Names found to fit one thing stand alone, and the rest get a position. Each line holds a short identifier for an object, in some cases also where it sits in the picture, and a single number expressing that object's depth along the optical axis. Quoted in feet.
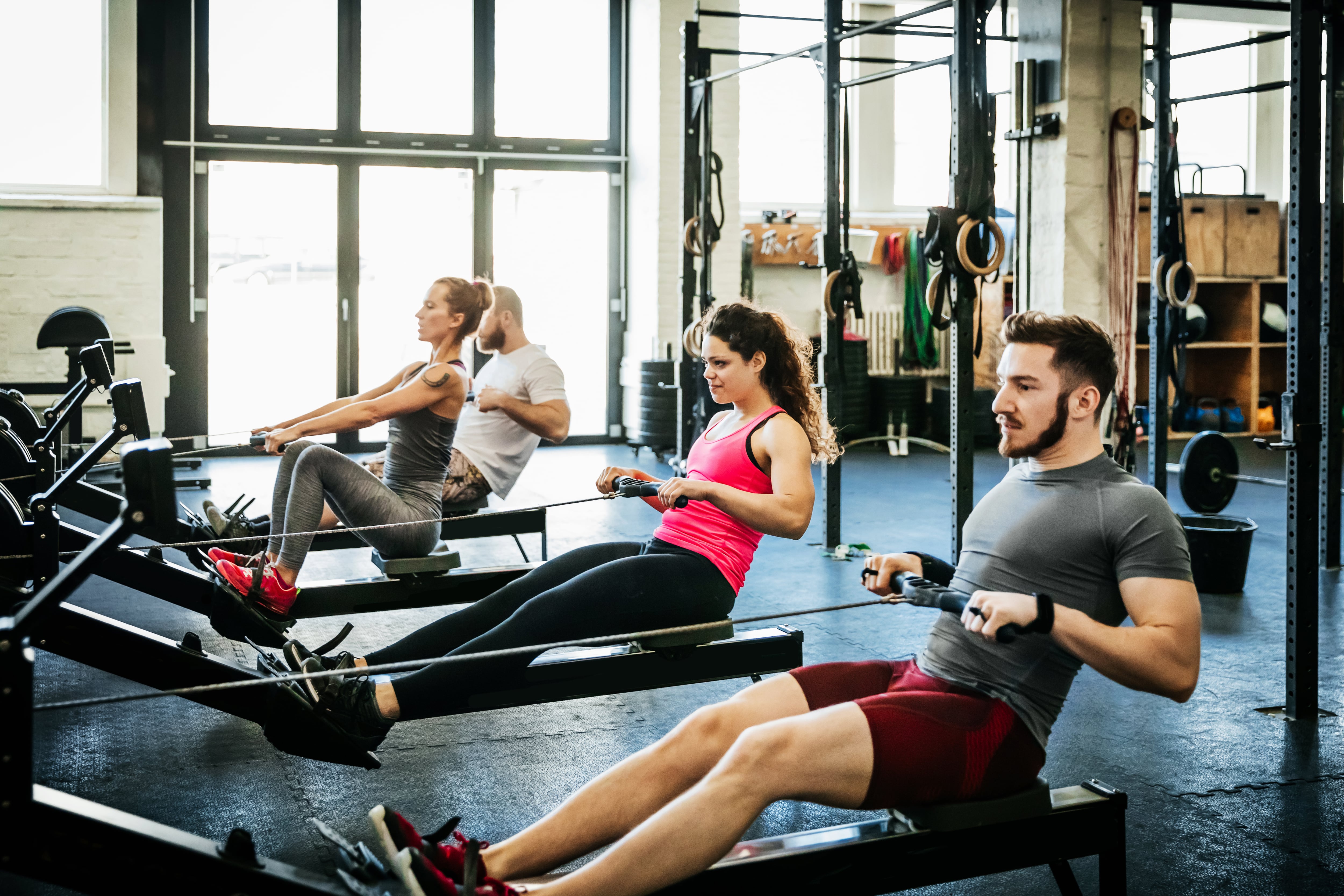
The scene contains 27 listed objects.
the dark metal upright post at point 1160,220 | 17.51
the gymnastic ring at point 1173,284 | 17.85
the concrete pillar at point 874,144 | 32.45
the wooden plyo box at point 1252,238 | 30.37
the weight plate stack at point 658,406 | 27.61
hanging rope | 18.88
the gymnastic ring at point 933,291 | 13.71
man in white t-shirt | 13.03
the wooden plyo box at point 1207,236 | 30.14
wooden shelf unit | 31.04
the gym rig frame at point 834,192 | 13.29
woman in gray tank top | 10.46
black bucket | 14.57
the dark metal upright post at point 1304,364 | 9.63
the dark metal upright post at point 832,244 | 16.81
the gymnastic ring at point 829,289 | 16.72
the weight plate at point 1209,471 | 16.53
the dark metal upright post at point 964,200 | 13.25
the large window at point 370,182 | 27.58
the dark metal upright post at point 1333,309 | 12.80
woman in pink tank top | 7.58
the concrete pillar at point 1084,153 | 18.99
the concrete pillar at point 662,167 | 28.66
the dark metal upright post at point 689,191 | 21.21
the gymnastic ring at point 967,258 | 13.20
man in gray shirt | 5.12
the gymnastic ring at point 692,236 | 21.21
